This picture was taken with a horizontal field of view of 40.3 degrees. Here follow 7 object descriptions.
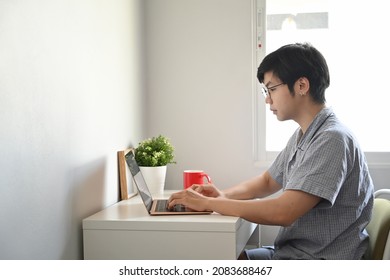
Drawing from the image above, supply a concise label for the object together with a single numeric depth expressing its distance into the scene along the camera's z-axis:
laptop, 1.89
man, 1.58
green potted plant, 2.34
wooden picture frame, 2.29
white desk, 1.75
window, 2.60
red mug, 2.33
